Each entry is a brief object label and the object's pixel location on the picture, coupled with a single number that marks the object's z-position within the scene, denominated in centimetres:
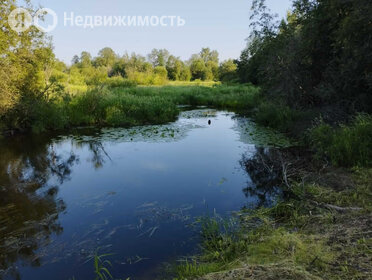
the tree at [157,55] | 8964
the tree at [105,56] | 8093
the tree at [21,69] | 1114
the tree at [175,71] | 6259
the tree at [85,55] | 9556
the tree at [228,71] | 5128
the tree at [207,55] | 10669
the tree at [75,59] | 11032
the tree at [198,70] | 7050
